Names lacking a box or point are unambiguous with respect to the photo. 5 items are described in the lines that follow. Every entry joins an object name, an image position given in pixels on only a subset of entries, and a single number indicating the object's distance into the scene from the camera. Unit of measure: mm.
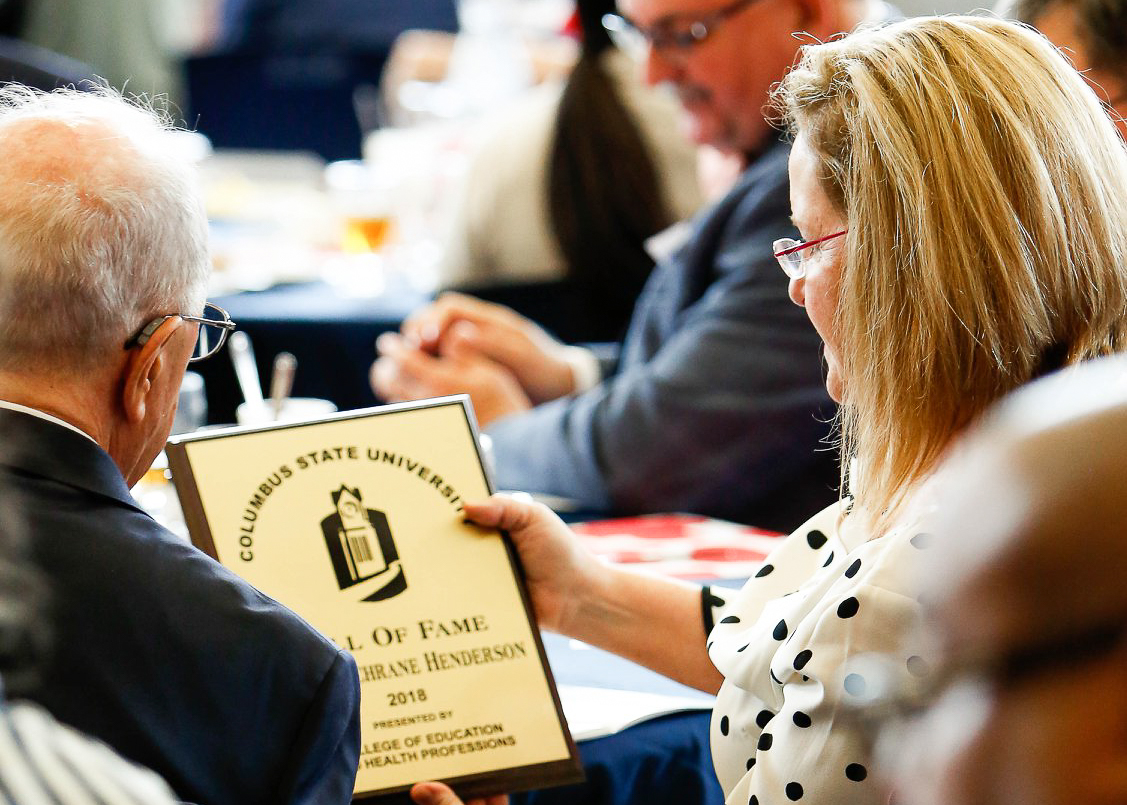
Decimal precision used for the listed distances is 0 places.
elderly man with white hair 2990
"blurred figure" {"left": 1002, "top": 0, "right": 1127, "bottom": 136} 3678
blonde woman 3083
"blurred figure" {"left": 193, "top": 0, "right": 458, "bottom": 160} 12183
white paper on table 3277
